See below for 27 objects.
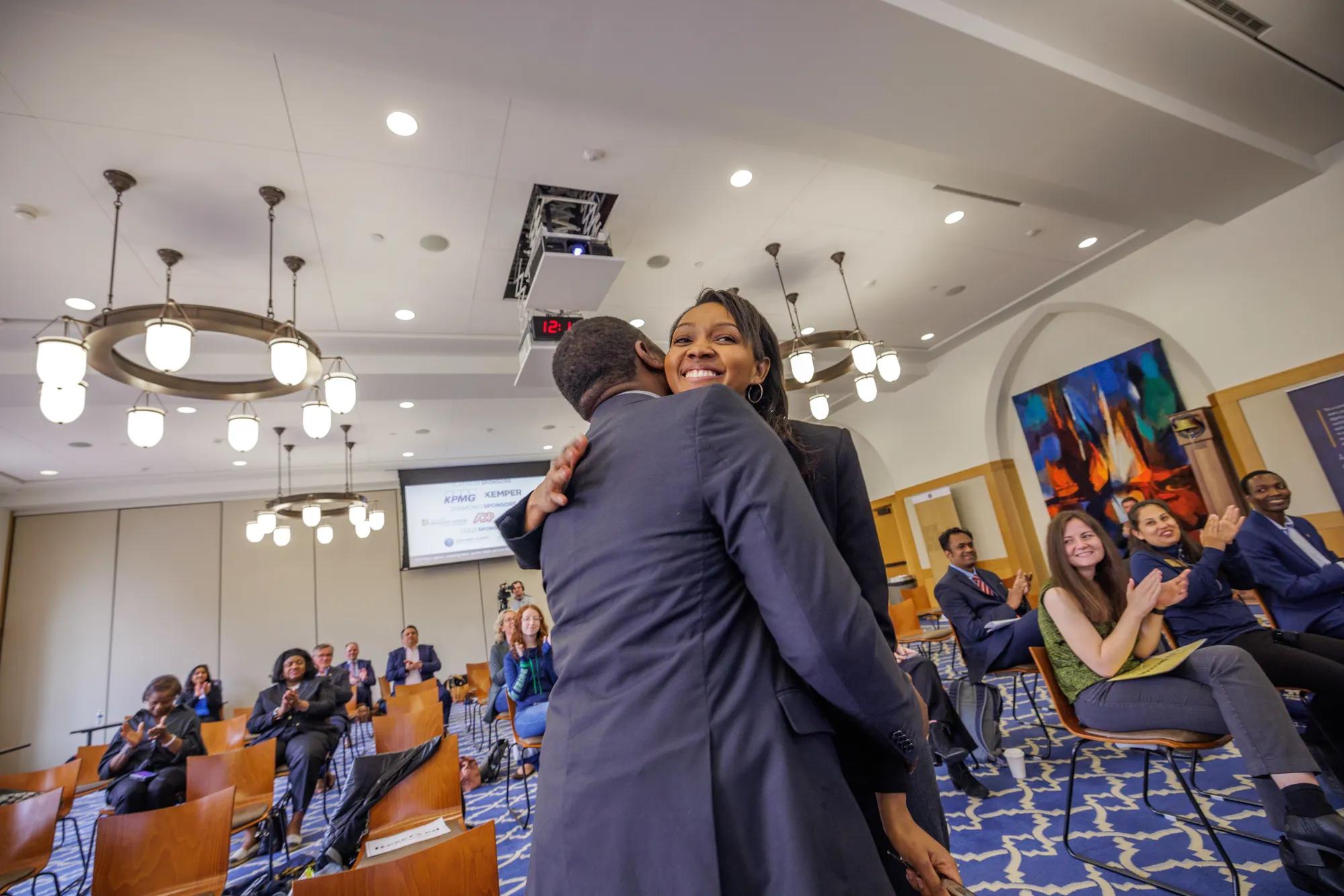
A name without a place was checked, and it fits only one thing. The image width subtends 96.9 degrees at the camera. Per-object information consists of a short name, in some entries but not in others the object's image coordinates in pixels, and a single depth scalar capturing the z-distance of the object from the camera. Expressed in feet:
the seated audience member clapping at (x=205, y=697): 22.49
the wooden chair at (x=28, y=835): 9.31
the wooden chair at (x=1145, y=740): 6.27
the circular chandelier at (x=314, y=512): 25.26
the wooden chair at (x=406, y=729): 12.12
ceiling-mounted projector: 13.29
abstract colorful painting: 22.16
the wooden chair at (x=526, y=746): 12.06
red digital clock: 15.15
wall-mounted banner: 16.56
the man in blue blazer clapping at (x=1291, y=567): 9.14
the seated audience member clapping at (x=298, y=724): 13.67
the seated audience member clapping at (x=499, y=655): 14.74
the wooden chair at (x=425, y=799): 8.98
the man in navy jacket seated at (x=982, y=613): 10.69
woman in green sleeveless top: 5.87
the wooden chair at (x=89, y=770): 15.29
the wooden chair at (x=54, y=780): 12.61
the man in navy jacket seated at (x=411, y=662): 26.24
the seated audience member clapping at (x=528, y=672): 13.41
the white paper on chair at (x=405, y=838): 7.31
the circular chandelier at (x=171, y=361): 10.16
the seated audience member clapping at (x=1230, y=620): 7.63
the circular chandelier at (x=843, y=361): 17.35
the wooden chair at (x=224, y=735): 16.03
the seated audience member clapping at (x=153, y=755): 12.52
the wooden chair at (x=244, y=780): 10.99
